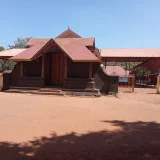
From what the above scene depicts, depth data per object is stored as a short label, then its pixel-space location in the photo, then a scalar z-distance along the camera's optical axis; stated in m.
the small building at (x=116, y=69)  27.49
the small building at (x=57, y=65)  11.31
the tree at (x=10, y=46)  36.39
